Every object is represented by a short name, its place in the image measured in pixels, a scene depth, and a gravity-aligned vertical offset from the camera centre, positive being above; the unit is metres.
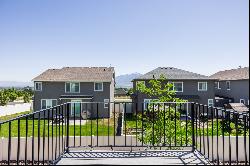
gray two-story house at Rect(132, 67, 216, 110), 17.00 -0.33
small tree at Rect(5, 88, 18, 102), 28.78 -2.22
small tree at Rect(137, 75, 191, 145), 5.01 -1.17
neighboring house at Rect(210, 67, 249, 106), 17.99 -0.26
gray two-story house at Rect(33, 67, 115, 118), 17.30 -0.58
